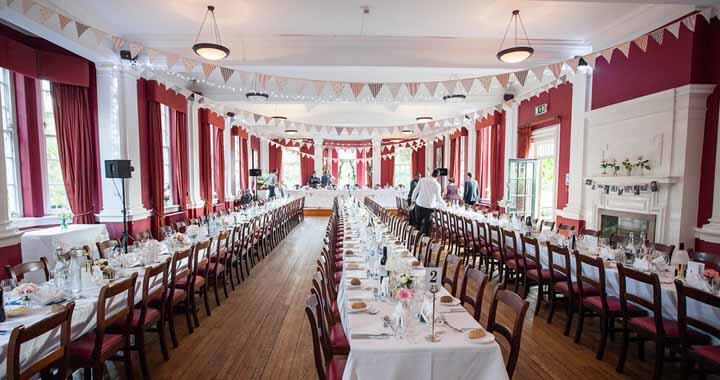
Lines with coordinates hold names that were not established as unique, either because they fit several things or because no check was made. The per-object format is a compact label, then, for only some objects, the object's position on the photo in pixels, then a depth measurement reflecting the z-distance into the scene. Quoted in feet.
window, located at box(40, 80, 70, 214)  17.24
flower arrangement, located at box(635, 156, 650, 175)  16.30
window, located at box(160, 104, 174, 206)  25.29
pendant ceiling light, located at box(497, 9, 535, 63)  15.36
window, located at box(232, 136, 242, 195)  43.02
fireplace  16.33
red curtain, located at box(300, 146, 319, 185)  61.77
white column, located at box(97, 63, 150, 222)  18.60
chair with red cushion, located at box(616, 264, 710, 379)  8.33
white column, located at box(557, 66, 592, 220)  20.49
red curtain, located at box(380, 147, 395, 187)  61.26
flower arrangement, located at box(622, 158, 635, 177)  17.10
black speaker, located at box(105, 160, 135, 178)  16.71
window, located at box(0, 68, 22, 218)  15.78
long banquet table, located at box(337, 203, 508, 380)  6.05
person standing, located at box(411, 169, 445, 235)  25.39
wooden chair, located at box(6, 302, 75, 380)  5.48
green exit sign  25.77
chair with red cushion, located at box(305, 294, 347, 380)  6.30
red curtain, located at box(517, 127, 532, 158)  28.48
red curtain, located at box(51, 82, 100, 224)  17.33
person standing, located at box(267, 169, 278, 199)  43.80
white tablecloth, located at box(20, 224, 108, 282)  15.10
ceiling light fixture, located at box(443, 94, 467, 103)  26.12
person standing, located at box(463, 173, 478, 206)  34.12
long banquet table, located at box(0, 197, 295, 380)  6.35
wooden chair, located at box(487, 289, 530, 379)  6.61
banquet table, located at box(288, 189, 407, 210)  46.55
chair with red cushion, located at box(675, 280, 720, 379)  7.15
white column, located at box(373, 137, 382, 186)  55.47
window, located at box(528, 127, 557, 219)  26.36
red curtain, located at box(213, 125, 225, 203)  34.24
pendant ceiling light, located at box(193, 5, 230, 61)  14.57
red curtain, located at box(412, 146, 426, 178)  58.18
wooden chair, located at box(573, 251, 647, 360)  9.86
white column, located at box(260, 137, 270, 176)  57.36
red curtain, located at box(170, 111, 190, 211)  25.76
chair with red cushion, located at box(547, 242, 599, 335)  11.40
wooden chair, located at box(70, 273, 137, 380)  7.48
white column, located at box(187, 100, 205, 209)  28.24
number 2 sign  6.83
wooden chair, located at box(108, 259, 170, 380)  8.96
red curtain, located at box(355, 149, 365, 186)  61.93
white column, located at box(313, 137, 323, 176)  55.98
